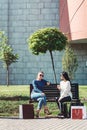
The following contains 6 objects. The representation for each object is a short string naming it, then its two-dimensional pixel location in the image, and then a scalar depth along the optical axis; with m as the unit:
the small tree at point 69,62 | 26.59
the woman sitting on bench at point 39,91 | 10.27
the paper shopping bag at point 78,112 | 9.54
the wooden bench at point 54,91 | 11.21
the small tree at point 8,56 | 28.37
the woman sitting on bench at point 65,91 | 10.15
